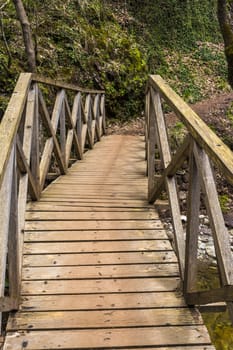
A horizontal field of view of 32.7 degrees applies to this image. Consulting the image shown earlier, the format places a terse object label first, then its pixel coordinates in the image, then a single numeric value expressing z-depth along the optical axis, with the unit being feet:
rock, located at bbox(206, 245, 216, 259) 22.53
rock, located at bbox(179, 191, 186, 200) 28.19
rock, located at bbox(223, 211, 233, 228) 25.85
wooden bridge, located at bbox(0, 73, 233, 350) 7.40
